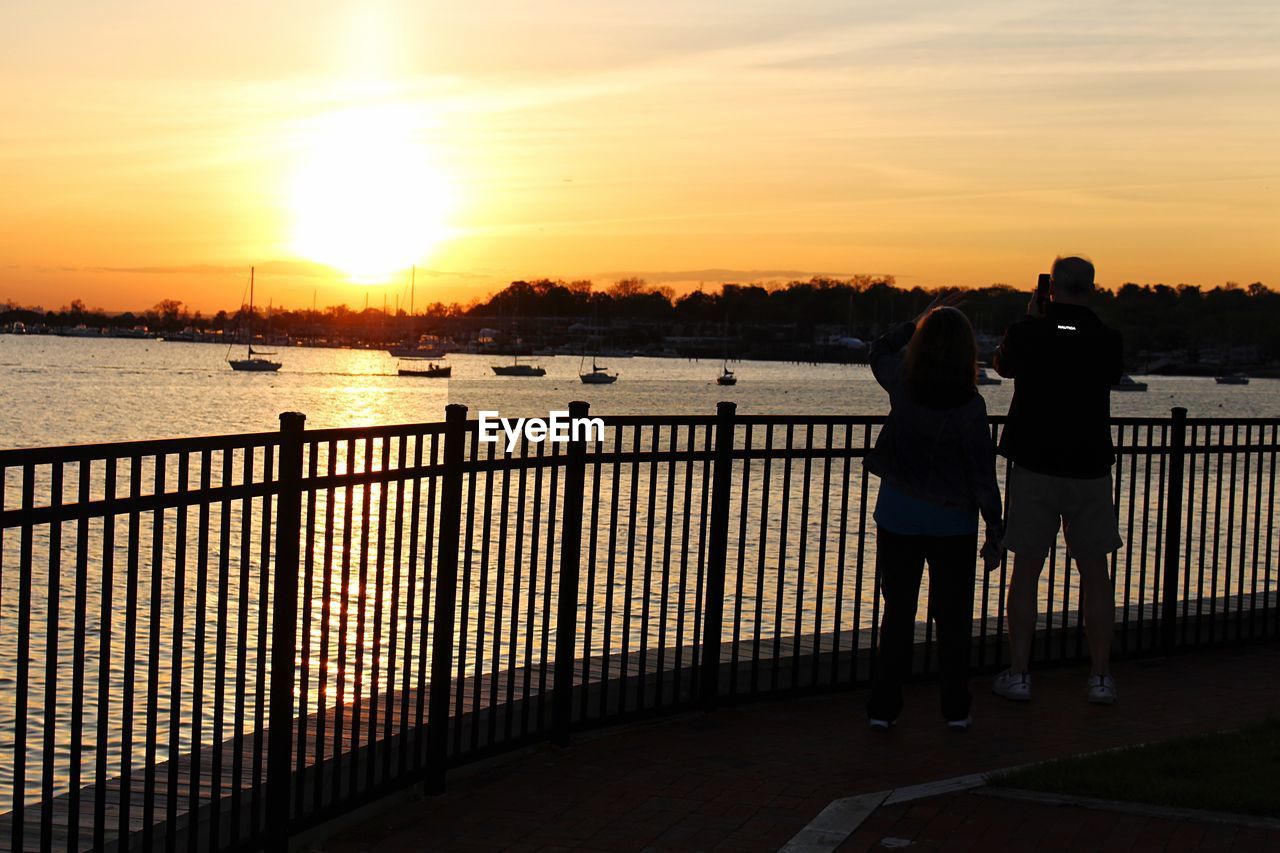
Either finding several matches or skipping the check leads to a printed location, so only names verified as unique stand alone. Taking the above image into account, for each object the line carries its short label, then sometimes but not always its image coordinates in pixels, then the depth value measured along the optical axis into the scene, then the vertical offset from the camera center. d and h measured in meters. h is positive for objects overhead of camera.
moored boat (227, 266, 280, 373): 167.62 -1.51
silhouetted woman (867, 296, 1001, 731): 6.46 -0.50
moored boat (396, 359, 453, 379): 177.75 -1.75
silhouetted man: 7.07 -0.34
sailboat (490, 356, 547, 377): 175.62 -1.15
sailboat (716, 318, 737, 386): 154.18 -1.16
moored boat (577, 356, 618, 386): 157.21 -1.53
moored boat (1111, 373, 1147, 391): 167.88 -0.24
